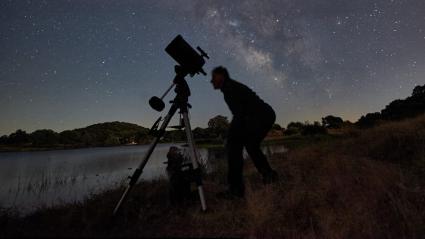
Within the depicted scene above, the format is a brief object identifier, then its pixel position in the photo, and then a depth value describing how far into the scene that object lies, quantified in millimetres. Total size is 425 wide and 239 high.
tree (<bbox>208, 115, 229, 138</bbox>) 80594
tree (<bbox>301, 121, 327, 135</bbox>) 33456
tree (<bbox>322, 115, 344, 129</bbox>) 74250
